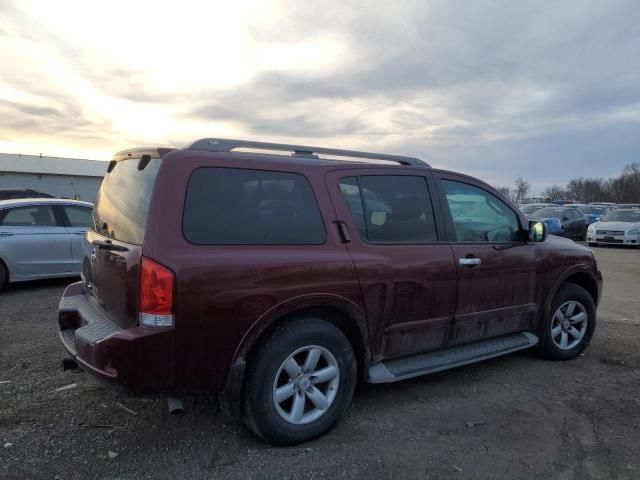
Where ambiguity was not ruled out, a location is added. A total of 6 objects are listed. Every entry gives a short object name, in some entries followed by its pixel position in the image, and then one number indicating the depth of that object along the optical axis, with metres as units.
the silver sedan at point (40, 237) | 7.72
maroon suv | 2.87
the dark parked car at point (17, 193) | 17.28
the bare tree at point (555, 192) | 81.56
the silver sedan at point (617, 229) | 18.23
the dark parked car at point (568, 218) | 21.47
